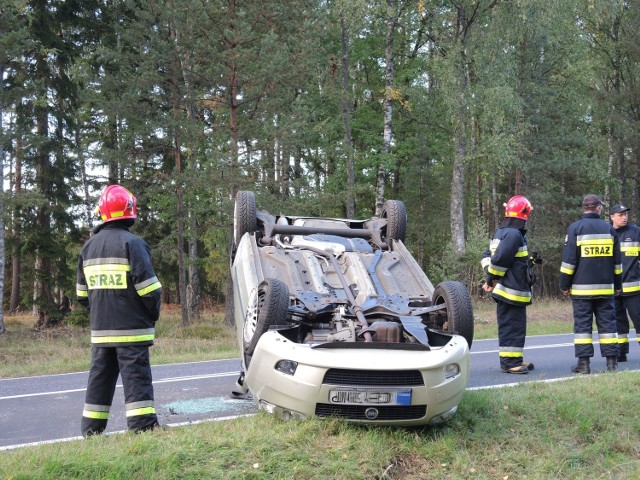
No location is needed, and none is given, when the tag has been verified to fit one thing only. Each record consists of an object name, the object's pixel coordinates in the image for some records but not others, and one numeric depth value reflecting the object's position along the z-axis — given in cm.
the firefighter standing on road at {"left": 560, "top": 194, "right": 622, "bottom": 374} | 740
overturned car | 423
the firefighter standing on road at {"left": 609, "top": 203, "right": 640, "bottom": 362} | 862
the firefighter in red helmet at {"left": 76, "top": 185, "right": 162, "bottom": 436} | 473
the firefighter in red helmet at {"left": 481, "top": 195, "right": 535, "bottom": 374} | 736
